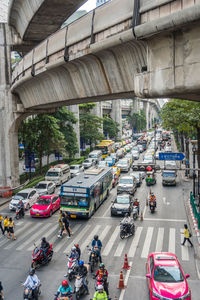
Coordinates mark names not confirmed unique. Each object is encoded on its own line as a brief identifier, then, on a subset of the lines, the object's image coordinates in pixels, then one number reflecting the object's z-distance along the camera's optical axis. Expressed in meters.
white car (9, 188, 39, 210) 26.64
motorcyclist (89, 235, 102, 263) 15.27
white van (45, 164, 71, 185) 35.88
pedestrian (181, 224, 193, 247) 17.76
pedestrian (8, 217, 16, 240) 19.64
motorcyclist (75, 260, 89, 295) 13.12
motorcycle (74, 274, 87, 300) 12.44
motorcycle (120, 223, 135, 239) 19.36
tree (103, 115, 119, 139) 85.81
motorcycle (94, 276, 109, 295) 11.73
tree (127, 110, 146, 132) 132.12
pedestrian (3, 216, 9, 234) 19.88
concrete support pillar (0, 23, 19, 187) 29.72
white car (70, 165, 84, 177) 41.54
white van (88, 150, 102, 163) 52.26
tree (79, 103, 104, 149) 60.06
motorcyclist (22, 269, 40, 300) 12.08
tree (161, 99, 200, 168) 21.59
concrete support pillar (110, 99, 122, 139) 101.16
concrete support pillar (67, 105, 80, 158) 55.84
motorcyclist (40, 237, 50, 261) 15.66
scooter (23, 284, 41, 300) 11.96
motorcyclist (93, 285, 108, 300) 10.88
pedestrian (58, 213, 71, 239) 19.92
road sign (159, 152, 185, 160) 17.44
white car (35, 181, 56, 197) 30.35
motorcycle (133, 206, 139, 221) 23.31
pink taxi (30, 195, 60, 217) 24.33
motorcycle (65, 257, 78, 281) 14.09
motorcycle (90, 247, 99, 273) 15.04
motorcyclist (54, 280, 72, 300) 11.28
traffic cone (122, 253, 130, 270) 15.02
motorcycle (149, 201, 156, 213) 24.83
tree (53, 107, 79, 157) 45.50
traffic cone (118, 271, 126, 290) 13.32
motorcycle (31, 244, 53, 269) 15.31
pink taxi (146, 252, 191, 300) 11.51
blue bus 23.19
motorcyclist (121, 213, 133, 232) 19.61
